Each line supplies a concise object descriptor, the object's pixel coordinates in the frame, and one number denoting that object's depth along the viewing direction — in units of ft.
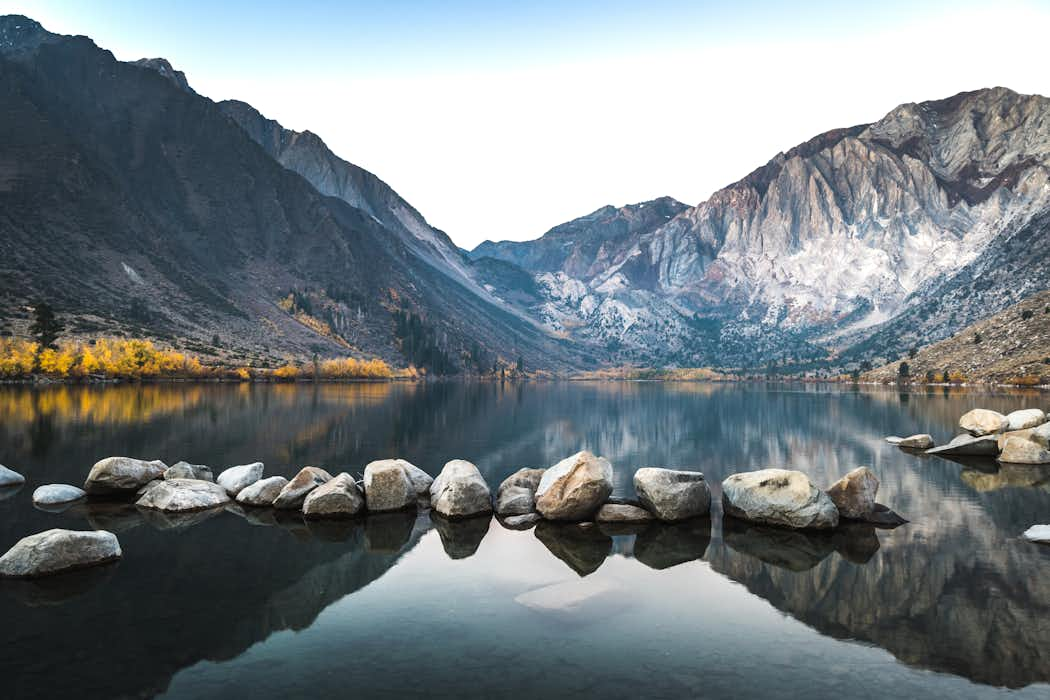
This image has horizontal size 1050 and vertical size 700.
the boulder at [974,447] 165.78
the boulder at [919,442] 185.88
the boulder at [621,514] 94.94
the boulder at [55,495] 96.77
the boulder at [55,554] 64.03
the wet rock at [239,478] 105.81
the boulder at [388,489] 99.30
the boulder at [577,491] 94.89
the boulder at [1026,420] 183.21
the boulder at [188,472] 111.96
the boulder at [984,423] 181.88
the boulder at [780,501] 89.30
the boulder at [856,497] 94.58
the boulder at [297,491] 98.58
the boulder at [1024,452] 155.94
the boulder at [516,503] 99.50
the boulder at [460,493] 98.12
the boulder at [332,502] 94.17
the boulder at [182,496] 96.32
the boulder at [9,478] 110.01
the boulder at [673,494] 95.50
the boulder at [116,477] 102.37
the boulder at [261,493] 100.48
